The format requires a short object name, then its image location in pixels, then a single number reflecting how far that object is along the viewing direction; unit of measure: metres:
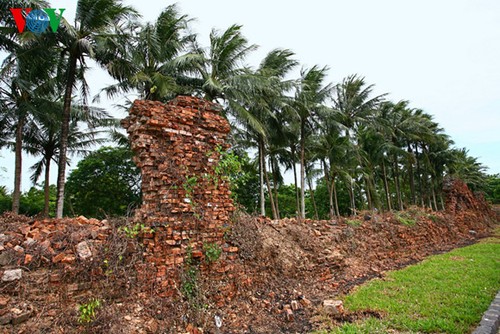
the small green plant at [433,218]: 14.06
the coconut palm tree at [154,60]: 11.11
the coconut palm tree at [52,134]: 14.11
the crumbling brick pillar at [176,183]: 4.52
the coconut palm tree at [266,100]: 13.57
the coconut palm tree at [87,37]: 9.77
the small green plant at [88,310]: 3.52
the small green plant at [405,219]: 11.60
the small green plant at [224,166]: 5.23
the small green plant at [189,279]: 4.46
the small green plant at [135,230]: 4.36
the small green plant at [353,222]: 9.64
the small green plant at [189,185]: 4.81
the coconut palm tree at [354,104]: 20.08
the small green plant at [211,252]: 4.86
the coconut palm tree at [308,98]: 15.84
